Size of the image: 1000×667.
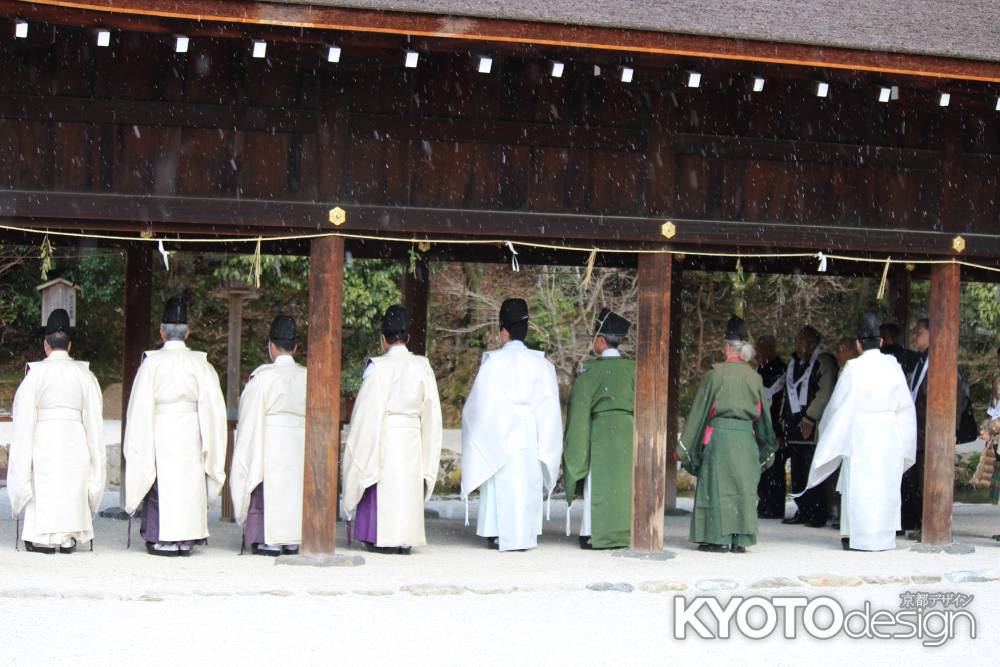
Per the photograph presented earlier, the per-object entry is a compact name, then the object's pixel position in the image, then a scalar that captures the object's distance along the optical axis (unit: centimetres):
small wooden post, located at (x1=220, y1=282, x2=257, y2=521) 1496
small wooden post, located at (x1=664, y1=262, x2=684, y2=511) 1287
